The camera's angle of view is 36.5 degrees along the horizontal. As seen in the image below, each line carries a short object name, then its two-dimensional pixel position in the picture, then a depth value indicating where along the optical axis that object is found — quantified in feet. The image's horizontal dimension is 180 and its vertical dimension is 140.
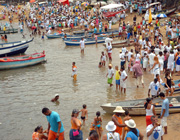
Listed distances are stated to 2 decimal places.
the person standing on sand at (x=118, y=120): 25.67
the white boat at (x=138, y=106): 35.55
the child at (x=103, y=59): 64.94
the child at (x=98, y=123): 30.90
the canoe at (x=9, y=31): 134.72
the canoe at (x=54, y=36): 112.57
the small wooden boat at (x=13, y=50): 79.67
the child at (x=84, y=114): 35.20
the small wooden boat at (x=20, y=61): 69.21
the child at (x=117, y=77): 45.79
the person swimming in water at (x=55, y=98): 46.39
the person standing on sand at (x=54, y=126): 24.30
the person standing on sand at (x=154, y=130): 23.00
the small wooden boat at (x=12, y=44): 83.98
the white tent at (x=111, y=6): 113.23
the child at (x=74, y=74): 54.41
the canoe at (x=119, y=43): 85.60
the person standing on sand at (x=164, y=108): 27.84
